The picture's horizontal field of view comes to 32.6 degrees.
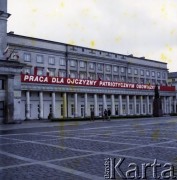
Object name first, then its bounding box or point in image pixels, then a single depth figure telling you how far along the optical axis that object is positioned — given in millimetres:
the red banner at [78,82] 50706
